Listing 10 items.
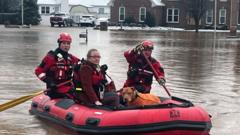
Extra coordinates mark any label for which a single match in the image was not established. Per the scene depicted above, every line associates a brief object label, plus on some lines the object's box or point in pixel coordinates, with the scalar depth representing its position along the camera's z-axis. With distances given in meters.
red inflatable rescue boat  8.99
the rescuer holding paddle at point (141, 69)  10.95
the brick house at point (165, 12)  74.62
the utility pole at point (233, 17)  53.32
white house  93.69
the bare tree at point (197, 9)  68.38
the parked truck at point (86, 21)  78.50
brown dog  9.83
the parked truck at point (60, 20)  74.64
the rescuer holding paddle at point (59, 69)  10.82
